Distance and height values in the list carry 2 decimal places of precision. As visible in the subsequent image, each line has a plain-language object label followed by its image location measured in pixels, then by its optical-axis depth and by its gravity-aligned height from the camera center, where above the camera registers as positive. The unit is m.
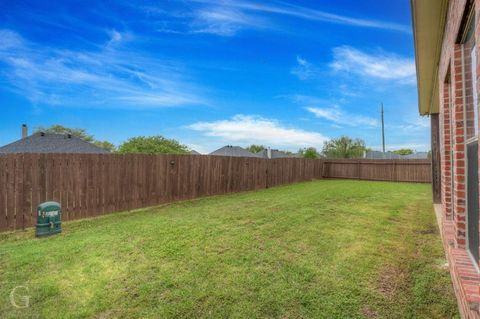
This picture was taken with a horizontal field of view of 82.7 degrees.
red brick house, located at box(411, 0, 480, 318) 1.91 +0.37
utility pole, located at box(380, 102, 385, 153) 30.91 +2.98
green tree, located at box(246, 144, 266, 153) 52.88 +3.18
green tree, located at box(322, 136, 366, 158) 31.86 +1.79
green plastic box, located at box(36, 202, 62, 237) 5.21 -1.07
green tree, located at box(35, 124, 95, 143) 36.29 +4.79
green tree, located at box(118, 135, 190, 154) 20.23 +1.42
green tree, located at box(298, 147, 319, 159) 25.06 +0.82
